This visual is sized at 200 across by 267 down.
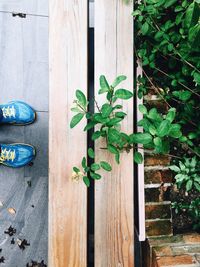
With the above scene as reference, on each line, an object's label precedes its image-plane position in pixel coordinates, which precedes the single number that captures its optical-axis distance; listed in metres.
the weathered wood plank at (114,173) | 1.32
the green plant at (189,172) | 1.39
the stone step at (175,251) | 1.30
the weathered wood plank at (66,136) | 1.29
